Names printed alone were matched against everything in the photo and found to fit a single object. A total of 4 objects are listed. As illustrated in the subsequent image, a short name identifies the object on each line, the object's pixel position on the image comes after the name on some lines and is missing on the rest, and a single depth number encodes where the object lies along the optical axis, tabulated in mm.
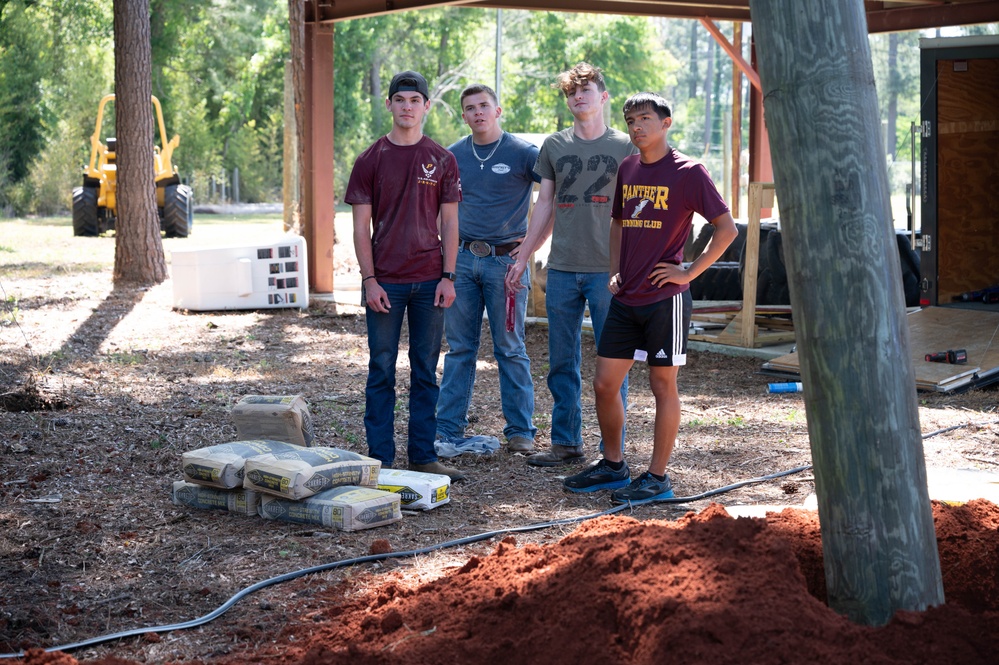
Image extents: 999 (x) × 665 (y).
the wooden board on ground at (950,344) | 8109
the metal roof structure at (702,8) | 11727
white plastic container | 11812
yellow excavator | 21766
